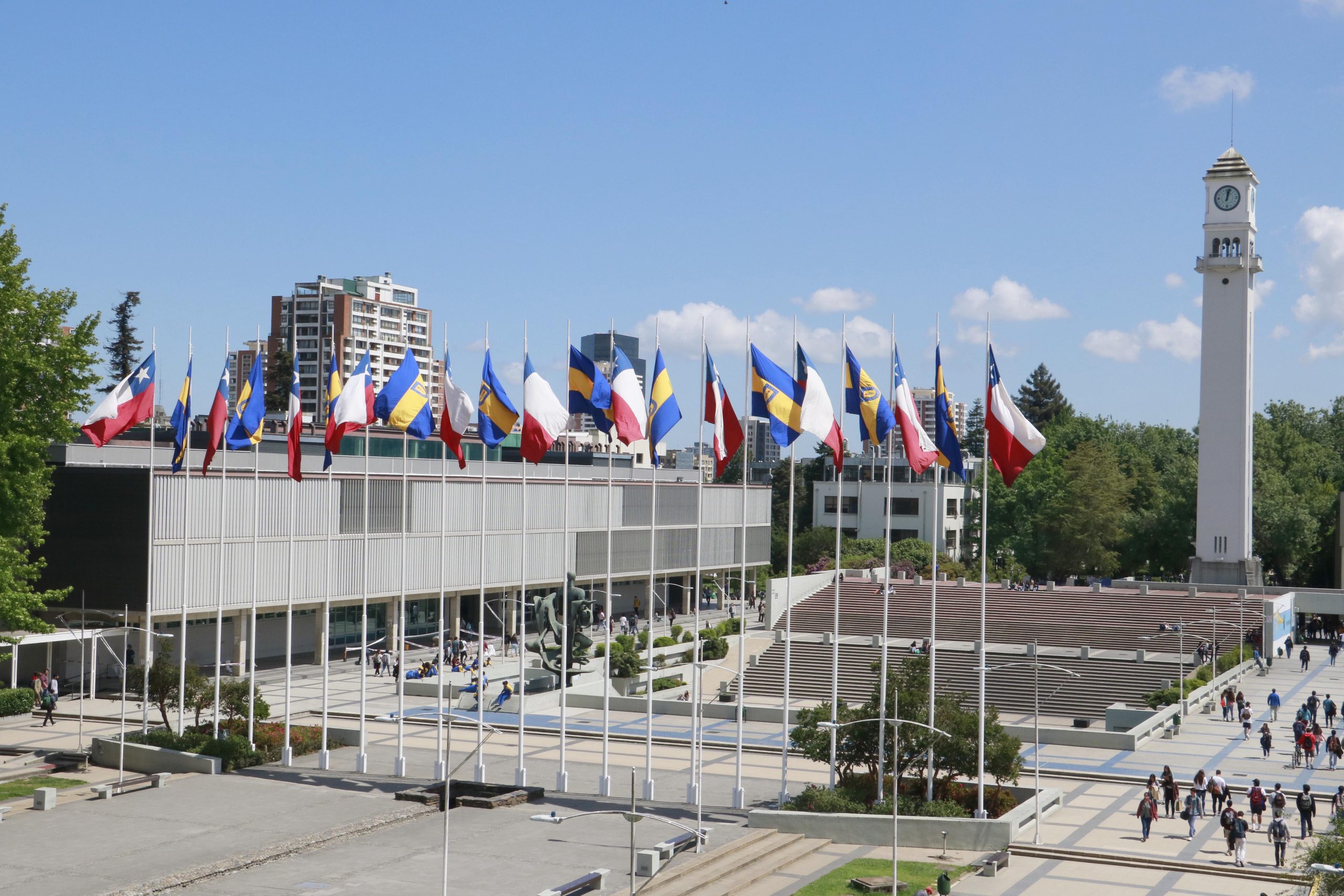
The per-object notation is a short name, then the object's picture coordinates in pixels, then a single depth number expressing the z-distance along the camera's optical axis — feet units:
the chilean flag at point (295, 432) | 125.08
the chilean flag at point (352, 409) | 120.88
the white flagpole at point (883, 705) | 109.40
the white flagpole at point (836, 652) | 110.01
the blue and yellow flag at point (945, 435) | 109.70
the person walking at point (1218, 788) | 120.88
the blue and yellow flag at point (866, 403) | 111.86
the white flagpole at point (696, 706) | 116.37
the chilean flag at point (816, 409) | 110.52
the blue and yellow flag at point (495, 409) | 120.26
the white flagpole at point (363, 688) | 130.82
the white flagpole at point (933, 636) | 108.99
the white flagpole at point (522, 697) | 124.16
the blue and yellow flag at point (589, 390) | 118.01
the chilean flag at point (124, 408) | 124.06
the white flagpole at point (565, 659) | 124.88
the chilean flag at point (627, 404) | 114.73
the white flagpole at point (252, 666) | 132.67
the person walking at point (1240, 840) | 107.34
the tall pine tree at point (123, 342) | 352.69
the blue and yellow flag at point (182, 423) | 130.72
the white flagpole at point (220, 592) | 131.95
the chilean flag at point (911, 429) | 108.99
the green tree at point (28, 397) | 131.75
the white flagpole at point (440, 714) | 122.11
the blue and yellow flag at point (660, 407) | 115.14
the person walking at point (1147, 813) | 115.55
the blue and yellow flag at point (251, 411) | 128.36
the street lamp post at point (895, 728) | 99.30
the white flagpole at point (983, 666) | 108.68
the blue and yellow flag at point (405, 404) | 121.70
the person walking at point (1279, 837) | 107.14
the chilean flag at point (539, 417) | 117.91
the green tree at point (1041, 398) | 506.48
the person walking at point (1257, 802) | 118.62
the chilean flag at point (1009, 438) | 105.50
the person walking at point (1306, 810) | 117.60
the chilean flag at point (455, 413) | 122.11
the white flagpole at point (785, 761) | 117.08
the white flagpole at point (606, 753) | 121.39
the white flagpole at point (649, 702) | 116.26
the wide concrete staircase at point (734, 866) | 96.58
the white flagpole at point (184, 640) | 133.28
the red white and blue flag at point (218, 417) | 127.85
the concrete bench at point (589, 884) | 93.15
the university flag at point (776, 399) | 111.24
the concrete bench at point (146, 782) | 127.65
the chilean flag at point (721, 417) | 114.32
